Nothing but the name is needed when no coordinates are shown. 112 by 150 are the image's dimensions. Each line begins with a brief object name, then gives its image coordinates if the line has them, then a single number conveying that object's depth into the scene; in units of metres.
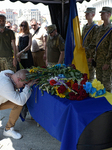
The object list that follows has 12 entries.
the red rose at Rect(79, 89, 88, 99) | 1.94
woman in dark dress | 4.69
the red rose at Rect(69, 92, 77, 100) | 1.94
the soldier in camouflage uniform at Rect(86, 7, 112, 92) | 3.71
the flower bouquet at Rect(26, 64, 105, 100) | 2.01
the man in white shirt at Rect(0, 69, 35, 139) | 2.35
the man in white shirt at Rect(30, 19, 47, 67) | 5.12
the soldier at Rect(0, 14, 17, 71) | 4.24
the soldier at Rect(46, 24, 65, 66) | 3.78
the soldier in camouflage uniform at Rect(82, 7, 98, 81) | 4.27
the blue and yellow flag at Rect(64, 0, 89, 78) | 3.36
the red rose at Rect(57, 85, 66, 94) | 2.02
